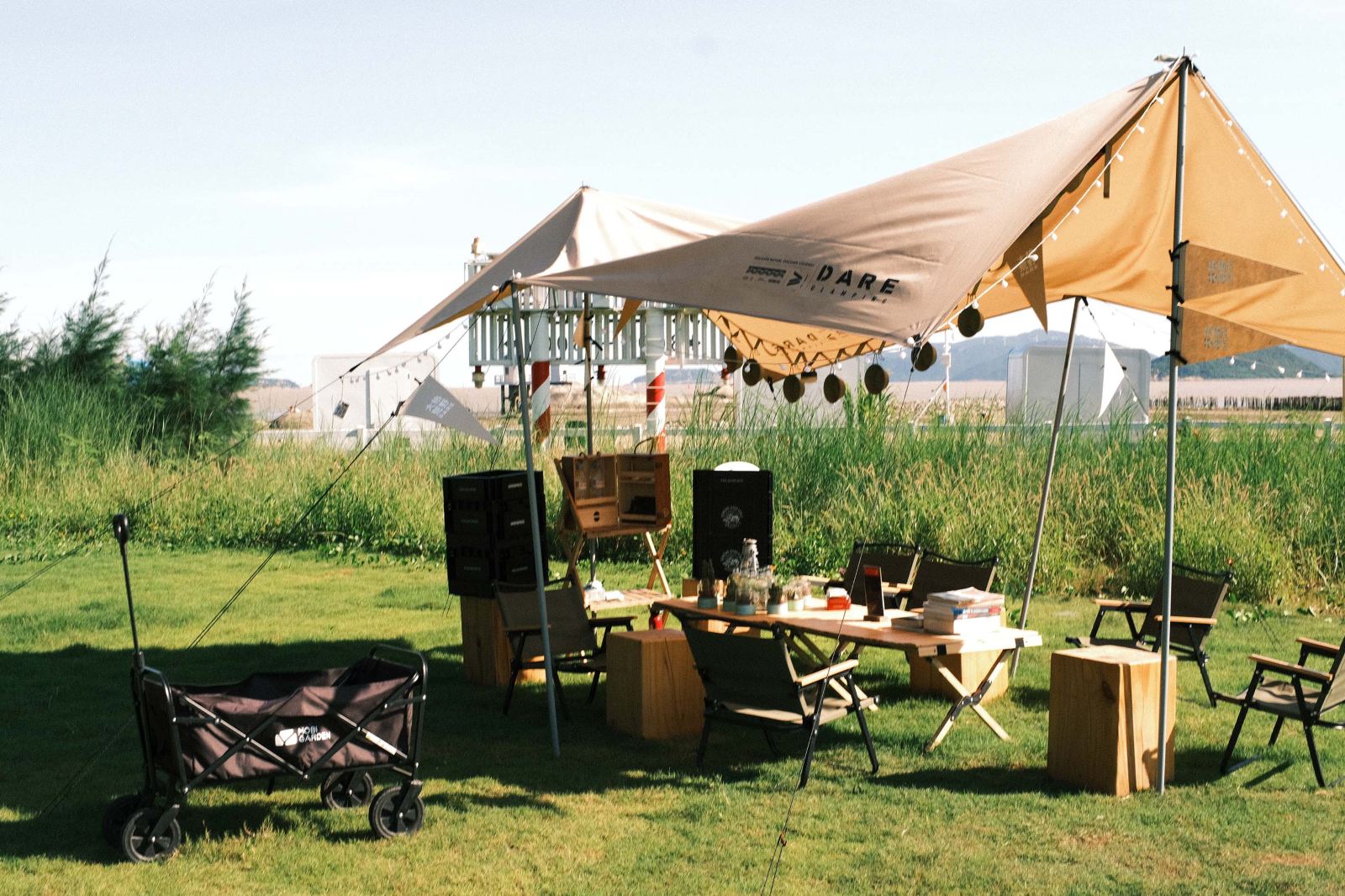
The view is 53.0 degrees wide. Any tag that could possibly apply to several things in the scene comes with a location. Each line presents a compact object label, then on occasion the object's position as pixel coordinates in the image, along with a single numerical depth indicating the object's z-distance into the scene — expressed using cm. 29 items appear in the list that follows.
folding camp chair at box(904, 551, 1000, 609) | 793
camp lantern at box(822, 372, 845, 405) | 834
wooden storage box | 904
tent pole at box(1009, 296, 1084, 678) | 819
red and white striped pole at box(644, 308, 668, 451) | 2072
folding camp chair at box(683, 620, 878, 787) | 606
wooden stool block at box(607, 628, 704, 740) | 707
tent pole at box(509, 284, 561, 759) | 664
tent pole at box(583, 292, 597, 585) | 916
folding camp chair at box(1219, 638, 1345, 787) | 593
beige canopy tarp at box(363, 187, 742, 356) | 769
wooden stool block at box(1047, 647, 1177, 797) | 588
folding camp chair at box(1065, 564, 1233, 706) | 747
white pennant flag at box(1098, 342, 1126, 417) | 798
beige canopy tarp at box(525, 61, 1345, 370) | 589
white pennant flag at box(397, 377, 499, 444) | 698
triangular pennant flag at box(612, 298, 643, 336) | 920
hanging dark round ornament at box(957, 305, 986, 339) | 832
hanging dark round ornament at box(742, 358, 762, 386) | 970
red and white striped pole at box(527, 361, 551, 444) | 1563
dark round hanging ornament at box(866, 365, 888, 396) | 757
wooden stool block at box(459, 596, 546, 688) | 841
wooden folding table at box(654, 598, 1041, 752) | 649
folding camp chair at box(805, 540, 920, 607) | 860
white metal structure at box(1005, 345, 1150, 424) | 1980
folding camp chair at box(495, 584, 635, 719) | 758
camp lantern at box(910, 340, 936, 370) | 567
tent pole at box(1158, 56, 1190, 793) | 588
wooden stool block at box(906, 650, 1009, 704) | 768
